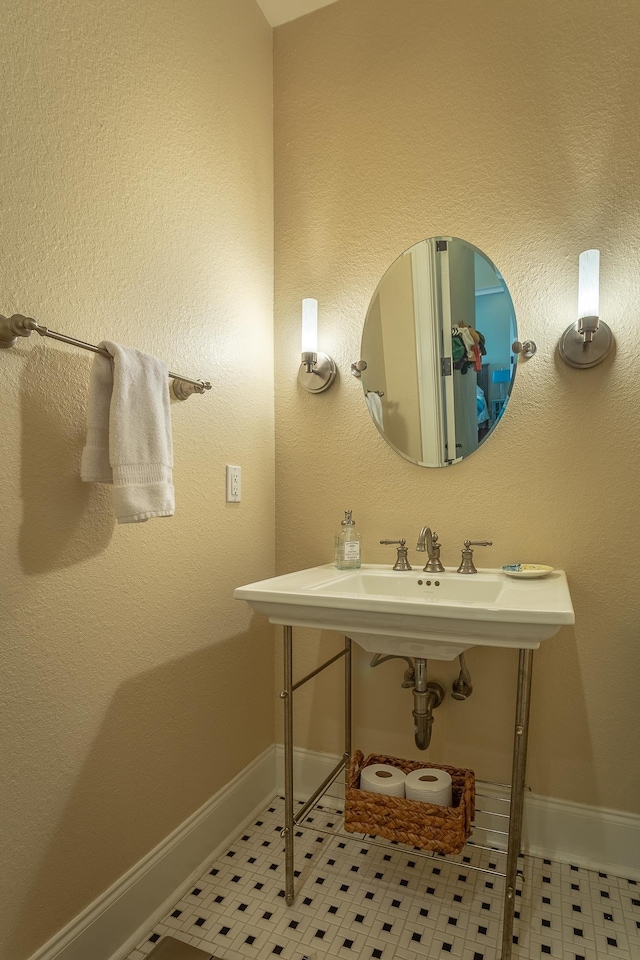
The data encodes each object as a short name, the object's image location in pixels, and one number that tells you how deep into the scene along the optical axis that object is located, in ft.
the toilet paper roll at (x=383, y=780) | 4.61
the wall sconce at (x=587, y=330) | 4.60
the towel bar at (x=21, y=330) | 3.01
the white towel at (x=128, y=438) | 3.45
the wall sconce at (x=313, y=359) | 5.73
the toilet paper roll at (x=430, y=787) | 4.52
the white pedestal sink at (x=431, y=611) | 3.34
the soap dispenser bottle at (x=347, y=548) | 5.38
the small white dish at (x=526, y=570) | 4.57
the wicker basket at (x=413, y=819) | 4.19
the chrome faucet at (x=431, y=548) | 5.10
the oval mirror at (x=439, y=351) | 5.18
